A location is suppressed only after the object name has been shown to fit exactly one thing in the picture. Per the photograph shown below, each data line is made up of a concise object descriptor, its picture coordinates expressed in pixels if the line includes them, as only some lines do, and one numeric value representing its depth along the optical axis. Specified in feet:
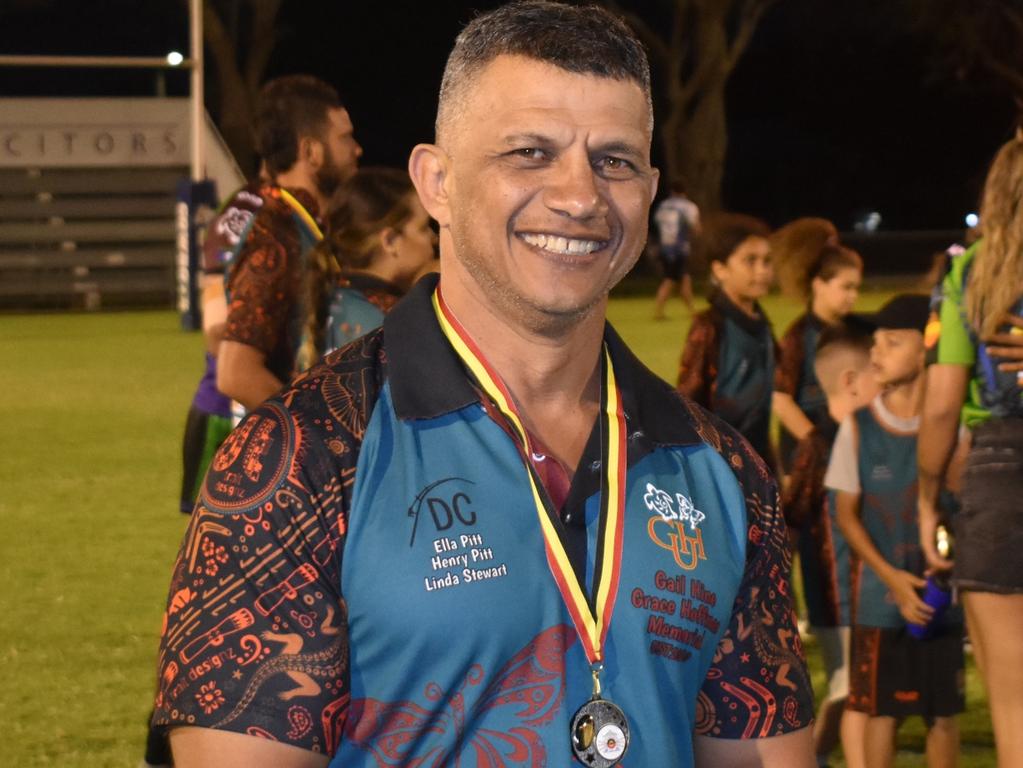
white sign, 98.43
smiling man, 7.04
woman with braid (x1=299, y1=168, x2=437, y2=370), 17.34
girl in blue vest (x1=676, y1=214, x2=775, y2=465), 22.13
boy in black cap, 18.17
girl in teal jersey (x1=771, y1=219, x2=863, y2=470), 23.54
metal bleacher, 103.60
